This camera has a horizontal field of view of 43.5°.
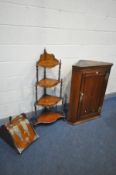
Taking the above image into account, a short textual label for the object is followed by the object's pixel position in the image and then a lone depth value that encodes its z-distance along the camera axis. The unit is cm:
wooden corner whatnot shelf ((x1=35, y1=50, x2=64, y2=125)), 200
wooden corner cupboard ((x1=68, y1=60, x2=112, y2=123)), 199
